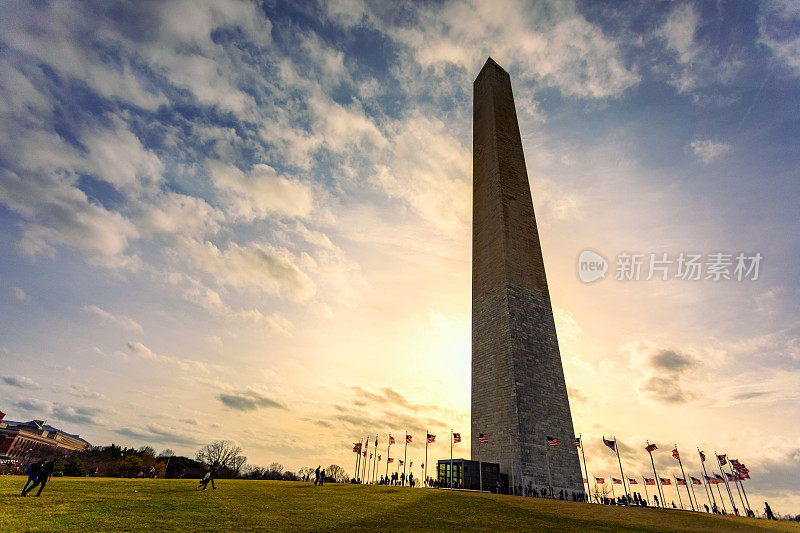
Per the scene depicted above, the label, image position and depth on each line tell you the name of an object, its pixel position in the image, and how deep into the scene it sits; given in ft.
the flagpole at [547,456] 110.32
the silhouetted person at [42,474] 61.22
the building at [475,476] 109.40
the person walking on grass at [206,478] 80.94
